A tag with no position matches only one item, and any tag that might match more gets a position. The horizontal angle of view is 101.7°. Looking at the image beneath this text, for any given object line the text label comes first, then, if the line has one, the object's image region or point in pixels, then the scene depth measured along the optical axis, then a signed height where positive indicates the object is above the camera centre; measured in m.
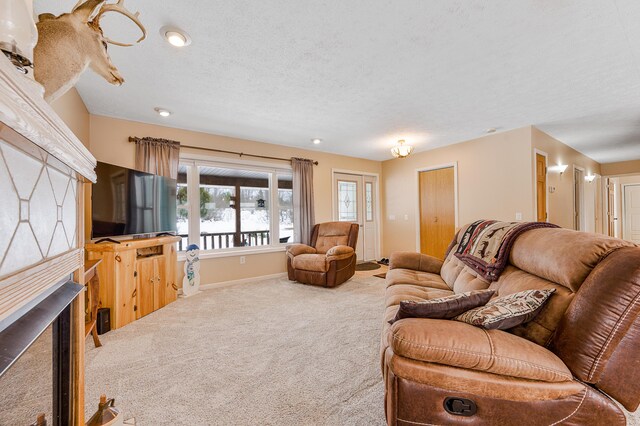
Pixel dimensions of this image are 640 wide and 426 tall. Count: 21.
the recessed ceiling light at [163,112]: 3.22 +1.32
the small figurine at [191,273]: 3.70 -0.82
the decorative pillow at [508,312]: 1.12 -0.44
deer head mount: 0.79 +0.55
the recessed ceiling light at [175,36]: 1.84 +1.31
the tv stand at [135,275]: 2.58 -0.65
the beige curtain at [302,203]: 4.92 +0.22
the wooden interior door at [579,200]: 5.68 +0.25
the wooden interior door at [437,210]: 5.04 +0.06
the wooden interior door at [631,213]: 7.31 -0.07
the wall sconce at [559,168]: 4.48 +0.77
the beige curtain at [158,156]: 3.54 +0.84
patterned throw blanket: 1.82 -0.26
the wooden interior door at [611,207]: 6.99 +0.10
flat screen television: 2.67 +0.16
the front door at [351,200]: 5.88 +0.32
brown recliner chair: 3.96 -0.68
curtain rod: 3.54 +1.05
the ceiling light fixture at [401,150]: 4.30 +1.04
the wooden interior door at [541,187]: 4.04 +0.39
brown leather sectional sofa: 0.96 -0.59
